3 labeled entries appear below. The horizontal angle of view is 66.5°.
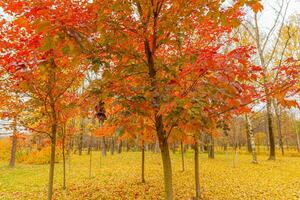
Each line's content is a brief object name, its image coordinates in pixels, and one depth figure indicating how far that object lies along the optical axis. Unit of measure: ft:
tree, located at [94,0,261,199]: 9.89
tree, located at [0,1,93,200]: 6.78
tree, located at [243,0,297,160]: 56.95
